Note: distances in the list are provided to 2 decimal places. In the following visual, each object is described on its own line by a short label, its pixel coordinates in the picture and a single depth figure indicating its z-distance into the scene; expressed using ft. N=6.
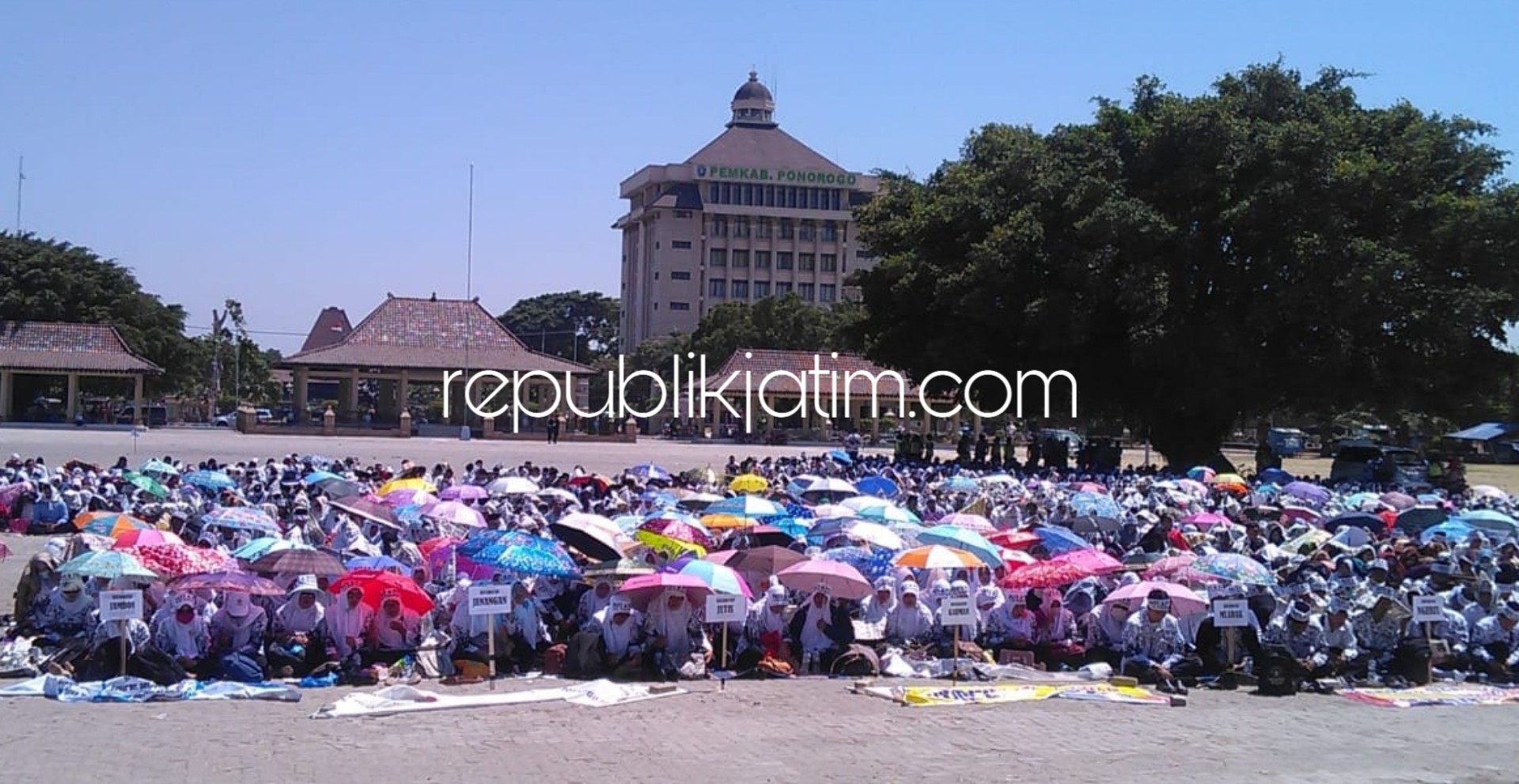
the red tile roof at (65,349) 181.27
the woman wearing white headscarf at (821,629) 40.24
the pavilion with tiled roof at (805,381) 199.52
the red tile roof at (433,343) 184.34
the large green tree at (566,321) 368.27
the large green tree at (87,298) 199.41
